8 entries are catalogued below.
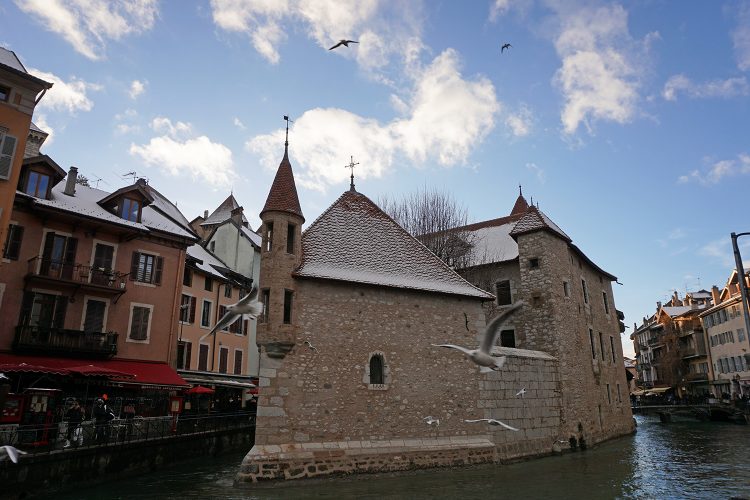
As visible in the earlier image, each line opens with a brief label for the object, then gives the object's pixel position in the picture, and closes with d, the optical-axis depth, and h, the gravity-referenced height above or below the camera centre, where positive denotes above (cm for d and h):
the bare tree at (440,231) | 2802 +911
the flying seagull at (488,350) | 945 +69
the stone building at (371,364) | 1519 +76
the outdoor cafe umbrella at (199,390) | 2209 -13
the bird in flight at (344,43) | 1231 +831
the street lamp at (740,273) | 1156 +260
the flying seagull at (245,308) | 938 +145
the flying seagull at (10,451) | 710 -91
